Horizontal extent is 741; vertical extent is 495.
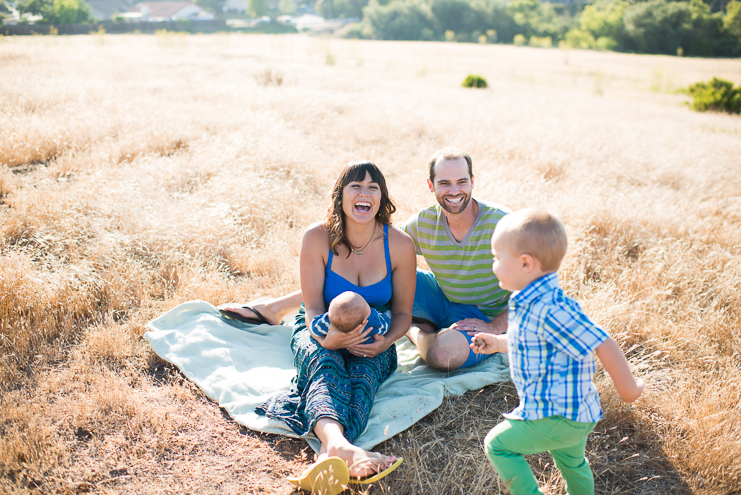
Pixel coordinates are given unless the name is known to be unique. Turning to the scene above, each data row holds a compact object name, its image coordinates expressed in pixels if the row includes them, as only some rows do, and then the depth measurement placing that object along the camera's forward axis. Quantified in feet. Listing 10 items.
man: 10.32
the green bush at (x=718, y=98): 50.83
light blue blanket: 9.11
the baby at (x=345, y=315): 8.56
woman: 8.52
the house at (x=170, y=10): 219.41
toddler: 5.63
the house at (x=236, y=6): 287.28
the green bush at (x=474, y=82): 53.42
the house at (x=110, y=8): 188.65
